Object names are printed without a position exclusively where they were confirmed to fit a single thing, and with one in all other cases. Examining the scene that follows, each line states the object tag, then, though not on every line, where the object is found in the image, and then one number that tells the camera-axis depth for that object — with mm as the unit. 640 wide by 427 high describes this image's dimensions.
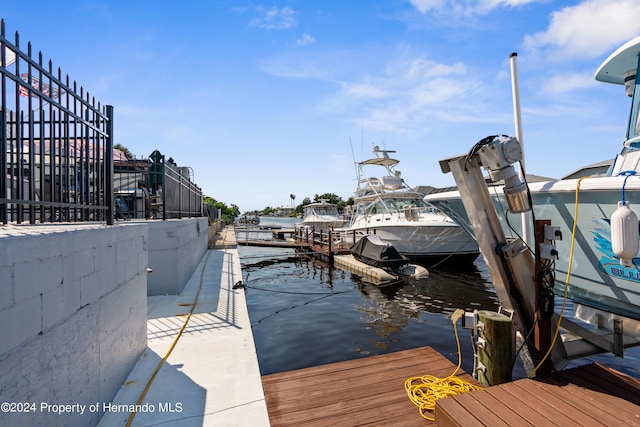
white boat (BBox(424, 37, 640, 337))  3963
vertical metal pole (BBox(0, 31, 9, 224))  2133
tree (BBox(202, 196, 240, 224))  73362
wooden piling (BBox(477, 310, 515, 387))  3973
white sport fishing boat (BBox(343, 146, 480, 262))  17516
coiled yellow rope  3622
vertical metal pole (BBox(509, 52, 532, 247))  4527
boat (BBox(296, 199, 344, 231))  33959
